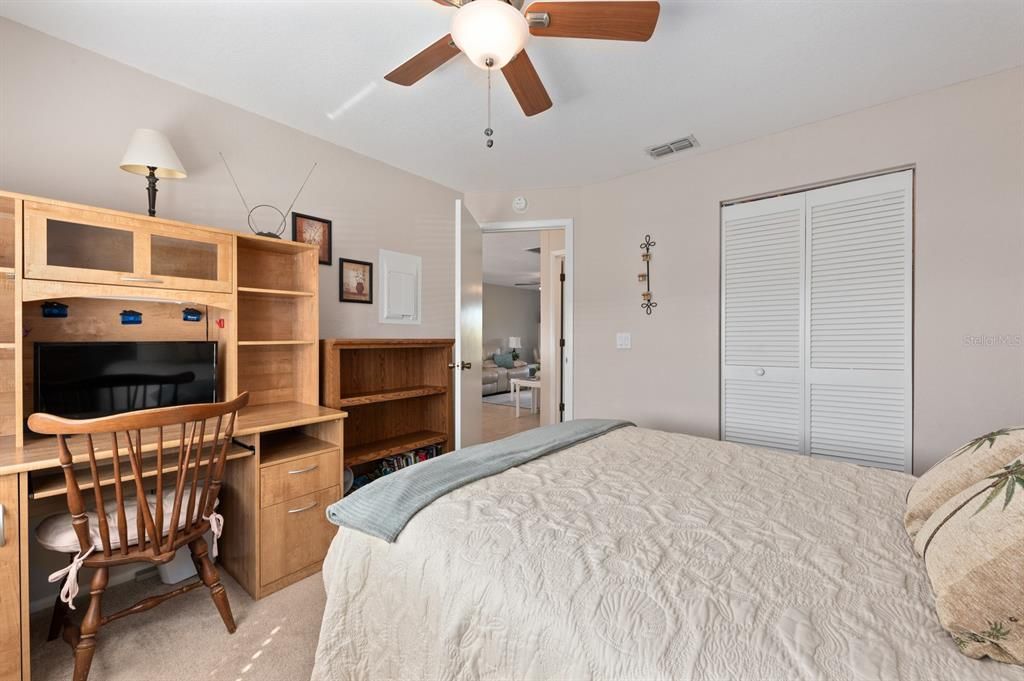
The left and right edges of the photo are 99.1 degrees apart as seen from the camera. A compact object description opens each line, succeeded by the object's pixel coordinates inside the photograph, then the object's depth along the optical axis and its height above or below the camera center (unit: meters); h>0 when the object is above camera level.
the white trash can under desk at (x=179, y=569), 2.01 -1.08
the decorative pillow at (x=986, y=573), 0.65 -0.38
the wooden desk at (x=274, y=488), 1.86 -0.69
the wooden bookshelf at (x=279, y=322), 2.35 +0.08
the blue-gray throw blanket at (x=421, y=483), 1.17 -0.44
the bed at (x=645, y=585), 0.71 -0.49
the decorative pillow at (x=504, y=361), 8.74 -0.49
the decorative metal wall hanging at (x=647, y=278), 3.20 +0.44
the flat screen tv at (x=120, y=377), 1.69 -0.17
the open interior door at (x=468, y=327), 2.75 +0.06
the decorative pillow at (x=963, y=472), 0.99 -0.32
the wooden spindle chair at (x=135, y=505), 1.36 -0.60
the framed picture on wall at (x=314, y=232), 2.61 +0.64
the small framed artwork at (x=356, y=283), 2.87 +0.36
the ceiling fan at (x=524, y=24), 1.30 +0.99
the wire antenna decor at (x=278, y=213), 2.33 +0.70
